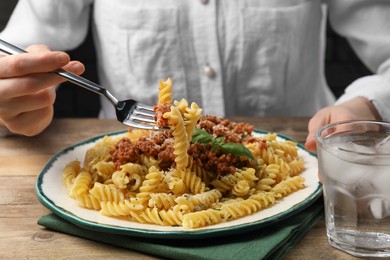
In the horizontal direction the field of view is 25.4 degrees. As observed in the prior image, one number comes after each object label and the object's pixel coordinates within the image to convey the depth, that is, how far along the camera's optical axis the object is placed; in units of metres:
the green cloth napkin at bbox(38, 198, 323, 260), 0.68
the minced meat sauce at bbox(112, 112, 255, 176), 0.77
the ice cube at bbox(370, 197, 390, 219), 0.67
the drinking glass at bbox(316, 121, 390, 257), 0.67
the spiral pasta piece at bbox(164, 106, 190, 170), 0.74
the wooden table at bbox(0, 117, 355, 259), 0.70
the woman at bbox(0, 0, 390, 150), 1.13
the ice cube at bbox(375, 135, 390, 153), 0.71
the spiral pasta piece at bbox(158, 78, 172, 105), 0.80
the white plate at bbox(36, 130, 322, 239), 0.69
